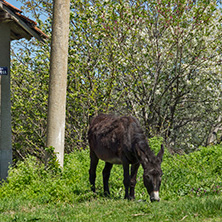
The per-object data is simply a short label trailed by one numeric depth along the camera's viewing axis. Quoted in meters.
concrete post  19.50
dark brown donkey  14.49
